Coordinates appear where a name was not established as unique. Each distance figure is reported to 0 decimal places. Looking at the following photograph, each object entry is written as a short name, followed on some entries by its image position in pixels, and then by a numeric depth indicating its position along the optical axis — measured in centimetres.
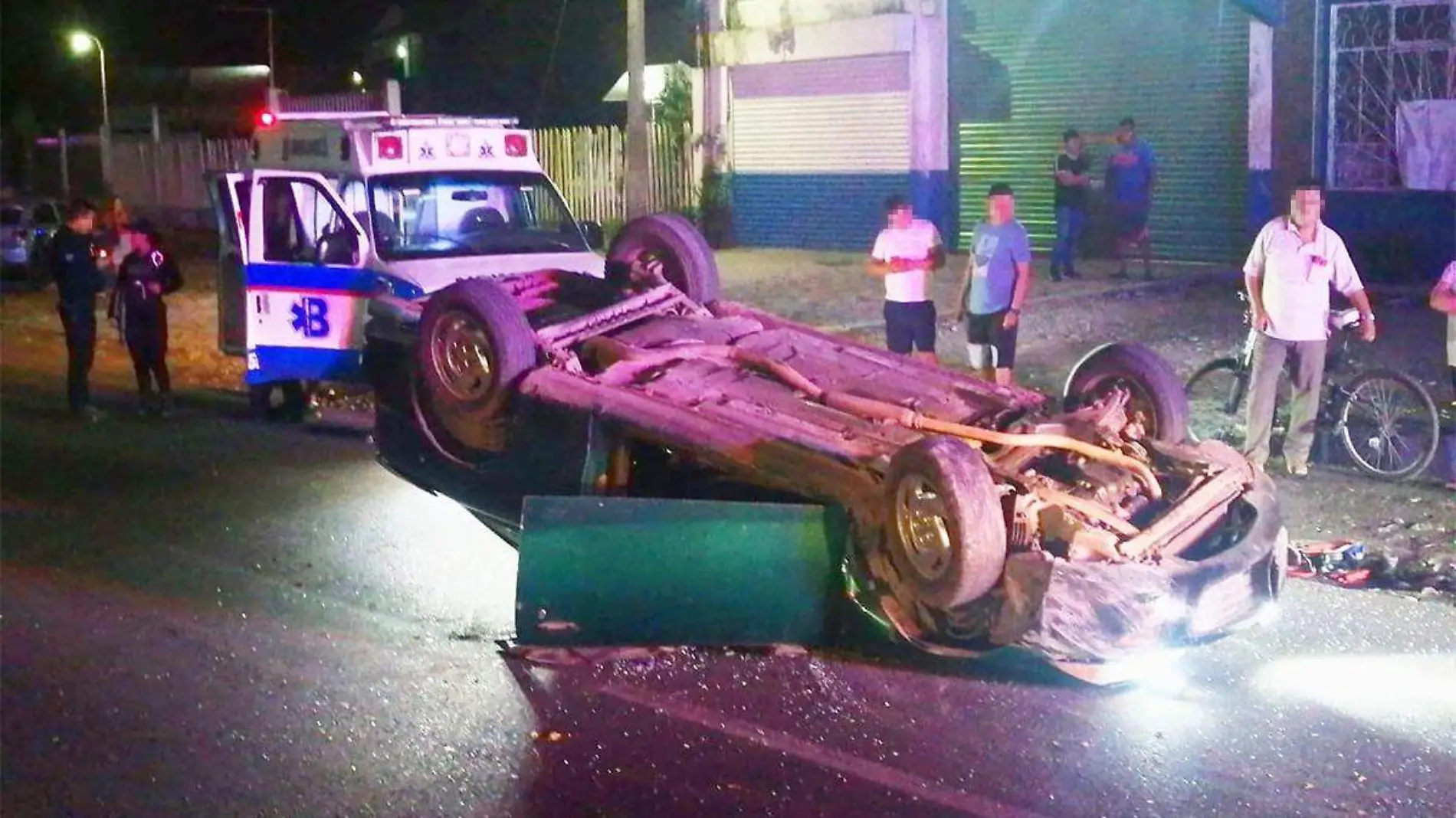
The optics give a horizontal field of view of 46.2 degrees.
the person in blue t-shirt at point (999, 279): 1075
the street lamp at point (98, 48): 3784
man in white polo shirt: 943
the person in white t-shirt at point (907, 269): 1109
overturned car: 584
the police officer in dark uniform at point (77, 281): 1270
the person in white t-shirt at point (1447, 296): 951
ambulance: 1129
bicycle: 962
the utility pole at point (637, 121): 1691
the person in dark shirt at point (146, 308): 1278
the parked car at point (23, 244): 2408
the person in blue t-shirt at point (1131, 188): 1842
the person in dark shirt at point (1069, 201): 1848
